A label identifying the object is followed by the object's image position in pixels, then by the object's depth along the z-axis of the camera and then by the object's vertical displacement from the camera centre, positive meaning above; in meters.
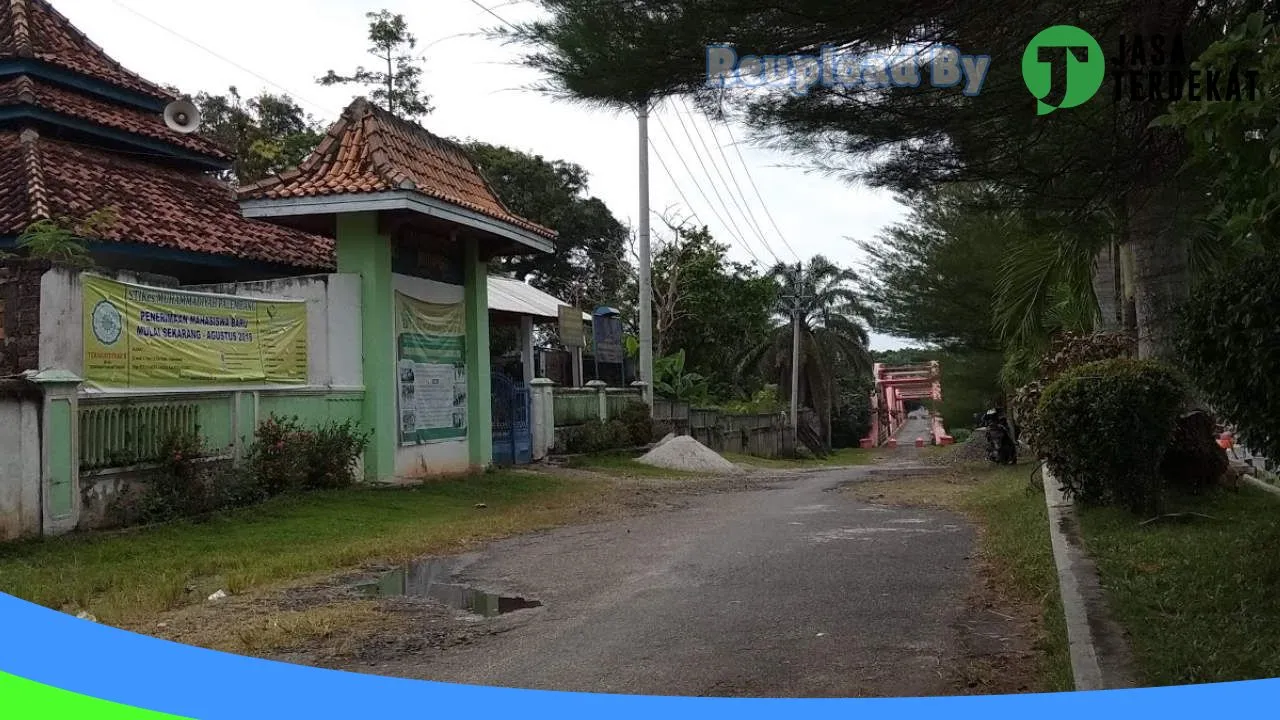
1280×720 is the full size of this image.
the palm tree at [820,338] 41.25 +2.31
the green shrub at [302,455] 10.75 -0.40
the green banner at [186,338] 9.49 +0.79
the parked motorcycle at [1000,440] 18.64 -0.82
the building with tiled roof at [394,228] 12.45 +2.29
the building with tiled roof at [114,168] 12.80 +3.34
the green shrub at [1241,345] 4.94 +0.18
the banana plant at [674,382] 27.69 +0.54
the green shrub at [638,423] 21.33 -0.36
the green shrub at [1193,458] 8.72 -0.58
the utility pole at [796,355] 37.84 +1.52
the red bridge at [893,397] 61.91 -0.10
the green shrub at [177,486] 9.37 -0.58
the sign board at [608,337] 23.73 +1.49
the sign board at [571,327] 21.42 +1.56
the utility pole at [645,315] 23.00 +1.88
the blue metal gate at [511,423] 17.03 -0.22
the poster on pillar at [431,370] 13.35 +0.53
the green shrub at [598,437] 19.16 -0.57
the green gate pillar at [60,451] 8.34 -0.21
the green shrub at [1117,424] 7.71 -0.26
